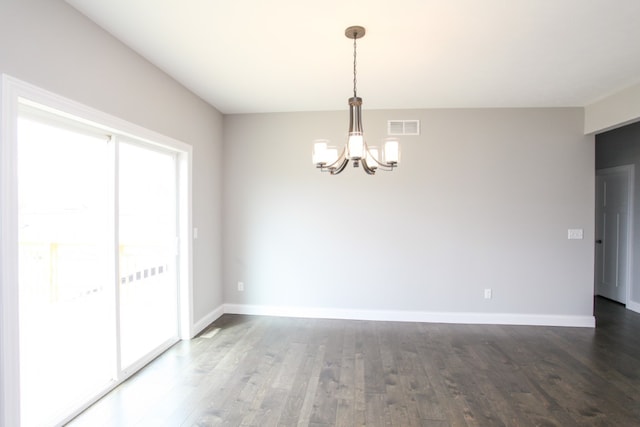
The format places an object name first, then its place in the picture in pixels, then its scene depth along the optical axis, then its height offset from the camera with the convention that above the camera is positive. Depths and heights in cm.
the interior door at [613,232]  461 -30
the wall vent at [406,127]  404 +113
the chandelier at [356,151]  212 +46
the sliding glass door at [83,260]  196 -36
